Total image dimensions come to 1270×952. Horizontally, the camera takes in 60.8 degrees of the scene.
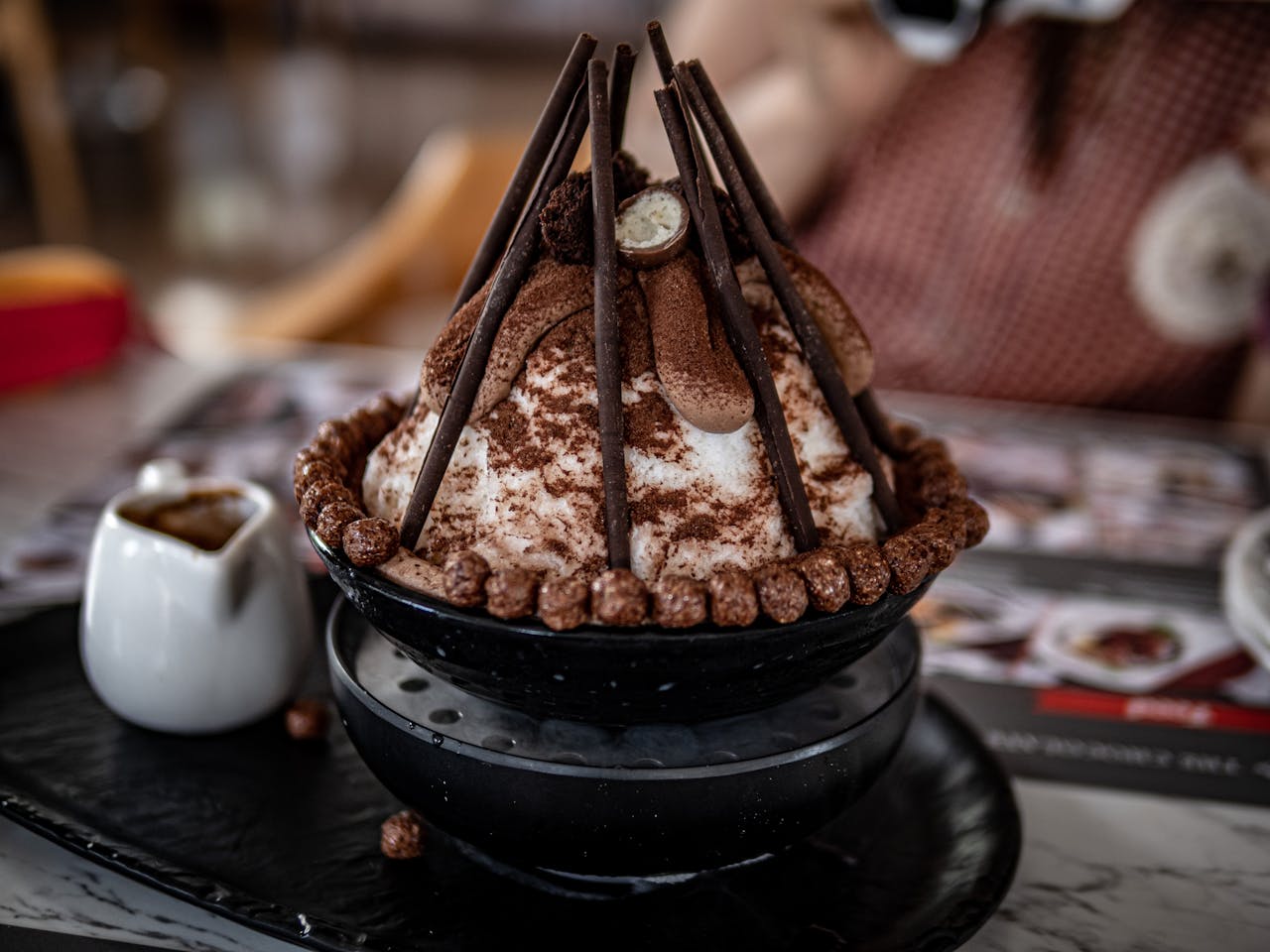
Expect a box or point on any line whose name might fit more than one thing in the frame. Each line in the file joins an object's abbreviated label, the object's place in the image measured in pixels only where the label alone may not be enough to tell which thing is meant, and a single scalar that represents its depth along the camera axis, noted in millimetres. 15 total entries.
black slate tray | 696
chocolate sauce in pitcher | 924
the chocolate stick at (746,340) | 674
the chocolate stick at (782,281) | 702
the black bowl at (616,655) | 612
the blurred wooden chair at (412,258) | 2203
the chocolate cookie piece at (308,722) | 885
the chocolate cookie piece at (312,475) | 726
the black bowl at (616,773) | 665
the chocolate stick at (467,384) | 677
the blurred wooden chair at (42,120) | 4277
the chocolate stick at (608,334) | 645
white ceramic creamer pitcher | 839
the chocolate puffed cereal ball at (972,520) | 729
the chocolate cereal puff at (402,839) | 751
